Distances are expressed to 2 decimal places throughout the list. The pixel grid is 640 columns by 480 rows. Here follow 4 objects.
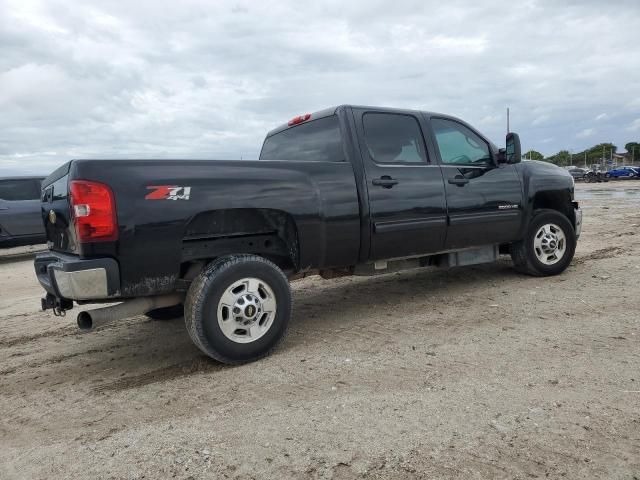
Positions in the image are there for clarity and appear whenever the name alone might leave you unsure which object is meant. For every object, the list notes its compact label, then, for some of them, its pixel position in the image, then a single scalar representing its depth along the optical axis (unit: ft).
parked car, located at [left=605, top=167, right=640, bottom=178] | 122.72
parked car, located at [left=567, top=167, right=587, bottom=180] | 126.37
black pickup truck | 10.32
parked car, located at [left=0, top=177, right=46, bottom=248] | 31.83
